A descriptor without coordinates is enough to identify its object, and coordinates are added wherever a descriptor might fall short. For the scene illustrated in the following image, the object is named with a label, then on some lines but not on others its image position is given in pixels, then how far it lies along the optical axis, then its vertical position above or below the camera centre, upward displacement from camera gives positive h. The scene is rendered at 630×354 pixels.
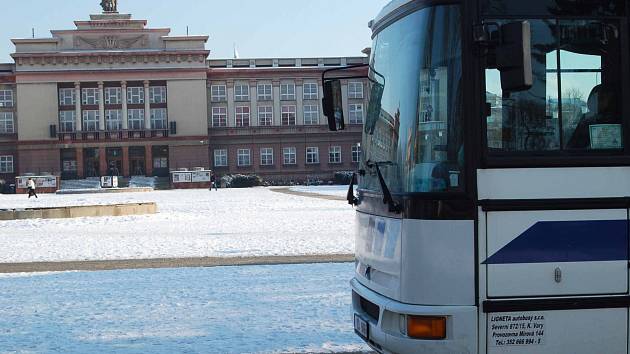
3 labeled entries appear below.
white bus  4.50 -0.18
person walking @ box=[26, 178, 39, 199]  49.26 -1.39
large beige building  82.88 +6.45
